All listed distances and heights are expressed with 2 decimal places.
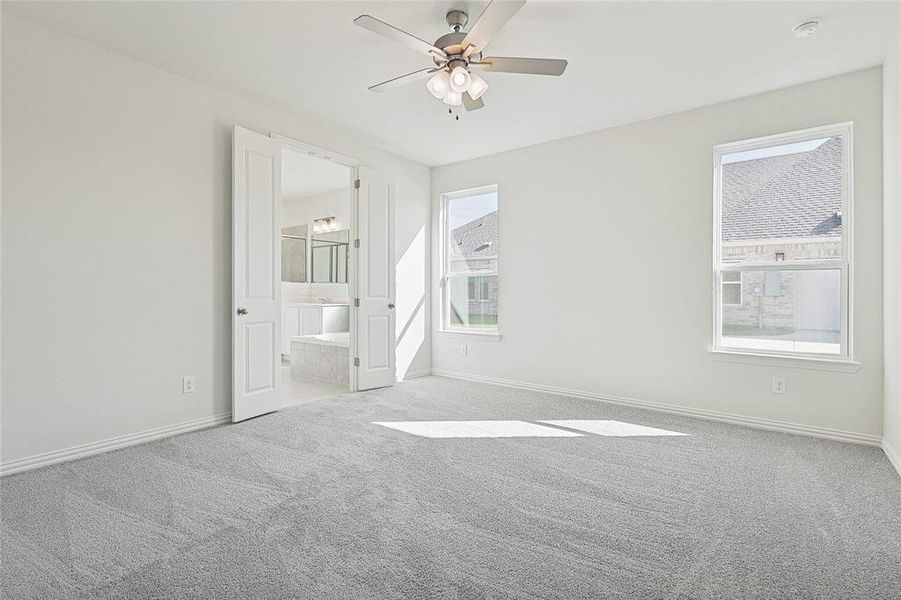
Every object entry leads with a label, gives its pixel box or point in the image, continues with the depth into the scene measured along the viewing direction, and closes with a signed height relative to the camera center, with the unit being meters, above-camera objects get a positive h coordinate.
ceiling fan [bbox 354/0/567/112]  2.28 +1.34
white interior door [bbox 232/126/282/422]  3.57 +0.19
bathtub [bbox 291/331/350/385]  5.10 -0.71
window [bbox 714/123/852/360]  3.30 +0.42
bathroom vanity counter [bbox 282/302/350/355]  6.66 -0.32
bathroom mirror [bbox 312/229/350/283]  7.38 +0.66
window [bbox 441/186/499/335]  5.27 +0.45
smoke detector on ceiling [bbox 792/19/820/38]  2.63 +1.60
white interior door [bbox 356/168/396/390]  4.73 +0.16
